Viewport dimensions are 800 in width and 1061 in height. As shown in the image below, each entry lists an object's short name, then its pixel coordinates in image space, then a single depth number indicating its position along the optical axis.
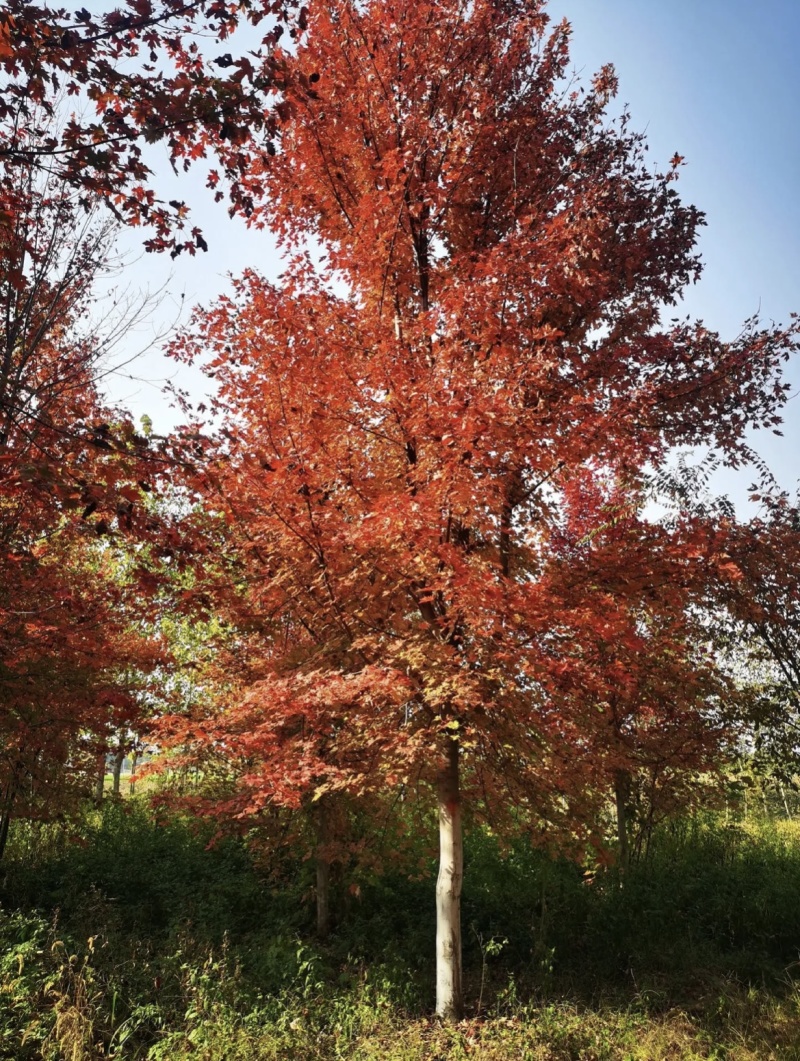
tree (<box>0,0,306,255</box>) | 3.58
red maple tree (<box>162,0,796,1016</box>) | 6.08
